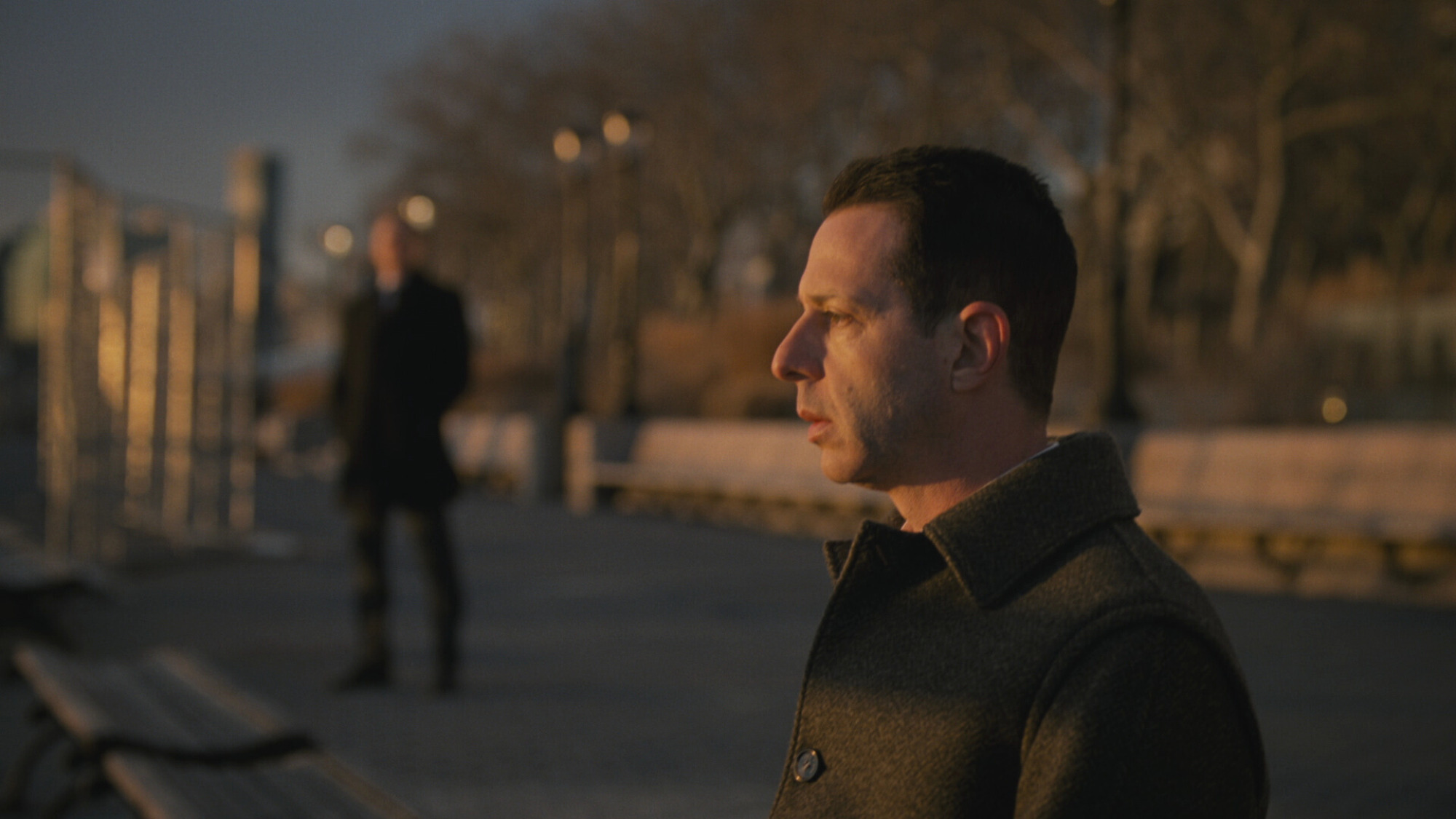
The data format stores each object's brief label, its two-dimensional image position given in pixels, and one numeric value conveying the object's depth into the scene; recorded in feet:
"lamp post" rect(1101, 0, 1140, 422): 41.65
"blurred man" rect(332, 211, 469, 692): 20.92
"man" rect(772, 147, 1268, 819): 4.17
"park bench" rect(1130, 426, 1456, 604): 30.45
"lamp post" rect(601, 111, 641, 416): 66.64
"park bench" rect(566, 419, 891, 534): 49.34
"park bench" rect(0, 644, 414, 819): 11.19
